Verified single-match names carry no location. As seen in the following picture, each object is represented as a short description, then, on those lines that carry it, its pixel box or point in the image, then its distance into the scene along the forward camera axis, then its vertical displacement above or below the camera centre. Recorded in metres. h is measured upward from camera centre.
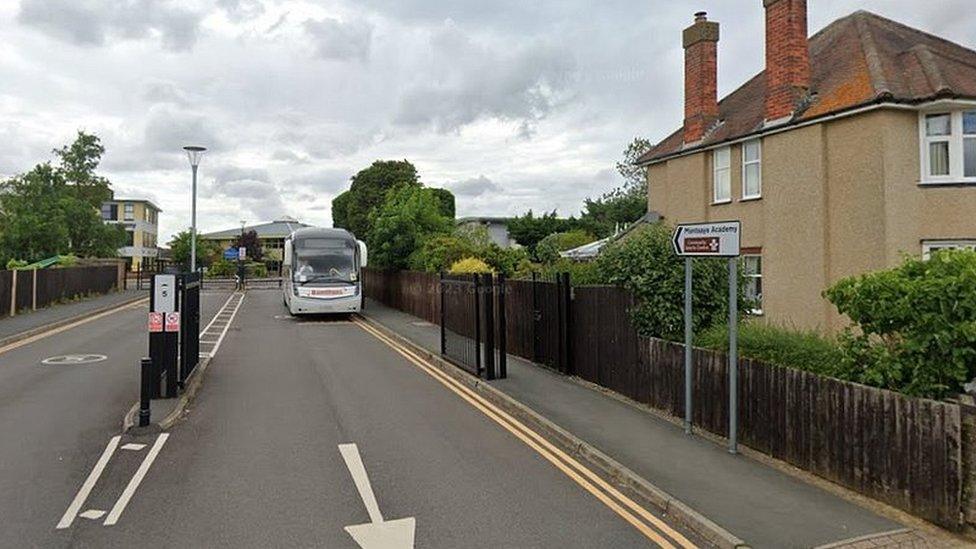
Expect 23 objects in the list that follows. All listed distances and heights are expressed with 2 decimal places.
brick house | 15.40 +3.35
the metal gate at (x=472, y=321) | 12.29 -0.75
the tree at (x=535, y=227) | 61.69 +5.21
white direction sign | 7.54 +0.53
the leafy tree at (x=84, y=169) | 48.84 +8.23
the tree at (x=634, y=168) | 58.88 +10.48
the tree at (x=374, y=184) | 67.06 +9.88
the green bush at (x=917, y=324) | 5.64 -0.32
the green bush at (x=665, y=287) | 9.88 -0.02
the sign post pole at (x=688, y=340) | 8.32 -0.67
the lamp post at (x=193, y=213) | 30.45 +3.46
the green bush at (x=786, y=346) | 7.13 -0.69
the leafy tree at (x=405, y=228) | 30.83 +2.58
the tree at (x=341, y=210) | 76.84 +8.80
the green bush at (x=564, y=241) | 44.87 +3.09
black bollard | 8.48 -1.37
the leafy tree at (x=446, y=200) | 74.33 +9.46
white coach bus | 25.61 +0.50
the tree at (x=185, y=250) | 69.38 +3.66
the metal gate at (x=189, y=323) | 11.09 -0.69
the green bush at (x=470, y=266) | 22.61 +0.63
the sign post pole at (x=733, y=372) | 7.38 -0.93
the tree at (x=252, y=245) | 84.44 +4.84
